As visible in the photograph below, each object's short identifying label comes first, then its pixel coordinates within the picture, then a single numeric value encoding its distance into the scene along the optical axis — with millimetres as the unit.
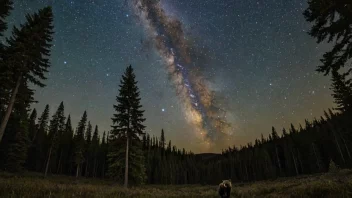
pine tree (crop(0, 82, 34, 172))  41594
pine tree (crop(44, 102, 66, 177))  47022
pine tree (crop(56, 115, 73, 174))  71438
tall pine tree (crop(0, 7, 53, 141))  16844
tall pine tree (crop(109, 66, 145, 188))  26344
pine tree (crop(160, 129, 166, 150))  121694
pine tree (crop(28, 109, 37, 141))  66356
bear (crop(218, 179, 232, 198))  11016
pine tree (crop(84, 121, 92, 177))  75250
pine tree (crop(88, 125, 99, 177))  75625
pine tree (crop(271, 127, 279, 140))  103781
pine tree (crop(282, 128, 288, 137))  101575
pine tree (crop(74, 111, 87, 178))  51562
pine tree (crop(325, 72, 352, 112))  34869
